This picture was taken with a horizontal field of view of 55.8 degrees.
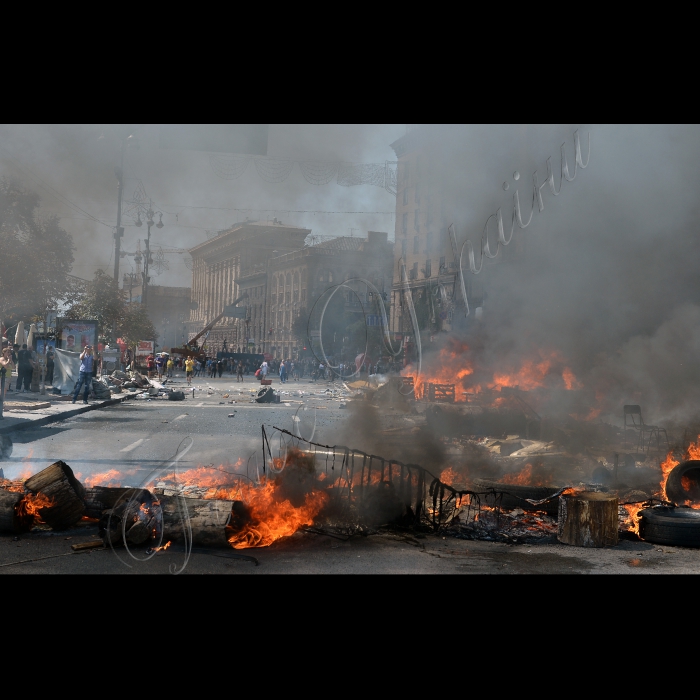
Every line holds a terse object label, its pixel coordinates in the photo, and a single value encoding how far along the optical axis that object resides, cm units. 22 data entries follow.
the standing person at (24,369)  1803
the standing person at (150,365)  3216
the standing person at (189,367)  2791
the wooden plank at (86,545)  484
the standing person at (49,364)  1922
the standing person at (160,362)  3497
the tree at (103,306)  2480
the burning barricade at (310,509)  502
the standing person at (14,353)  1988
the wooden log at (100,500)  555
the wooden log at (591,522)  556
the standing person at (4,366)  1205
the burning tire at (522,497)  671
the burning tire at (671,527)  560
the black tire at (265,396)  2052
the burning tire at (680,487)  711
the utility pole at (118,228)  1380
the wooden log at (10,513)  516
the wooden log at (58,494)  534
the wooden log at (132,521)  491
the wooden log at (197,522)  496
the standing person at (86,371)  1680
